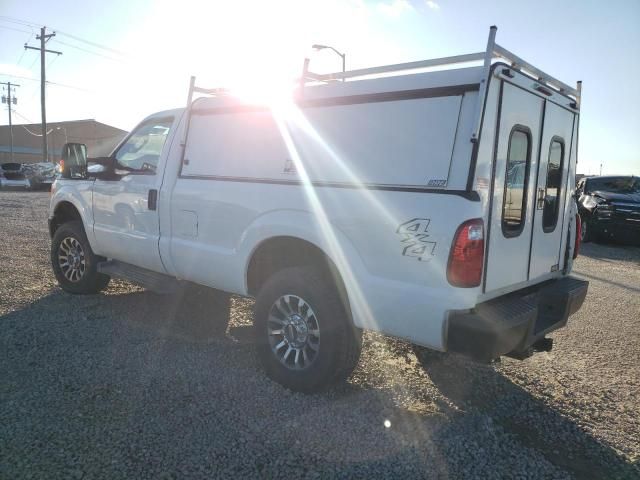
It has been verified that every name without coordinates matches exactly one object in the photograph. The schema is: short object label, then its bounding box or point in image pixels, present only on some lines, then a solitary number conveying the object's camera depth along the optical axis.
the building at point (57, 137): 57.41
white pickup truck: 2.92
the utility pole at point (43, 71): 34.09
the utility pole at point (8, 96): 55.43
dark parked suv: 11.94
